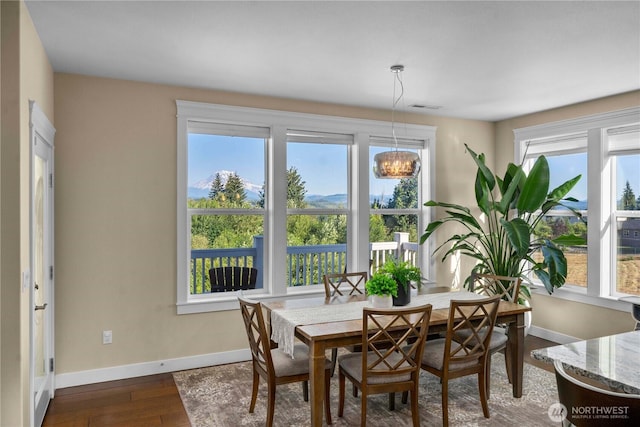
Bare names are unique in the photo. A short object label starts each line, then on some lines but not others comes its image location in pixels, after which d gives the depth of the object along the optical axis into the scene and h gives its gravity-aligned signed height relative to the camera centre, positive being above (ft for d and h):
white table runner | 9.40 -2.46
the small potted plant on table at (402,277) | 10.74 -1.66
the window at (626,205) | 14.17 +0.23
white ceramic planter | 10.32 -2.17
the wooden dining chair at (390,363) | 8.58 -3.12
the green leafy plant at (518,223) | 13.87 -0.41
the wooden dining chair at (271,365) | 9.00 -3.40
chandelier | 10.90 +1.17
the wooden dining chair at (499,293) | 11.14 -2.51
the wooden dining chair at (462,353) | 9.41 -3.30
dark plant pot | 10.85 -2.19
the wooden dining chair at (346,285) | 12.33 -2.53
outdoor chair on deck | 14.26 -2.31
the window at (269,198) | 13.76 +0.41
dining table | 8.57 -2.48
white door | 8.64 -1.32
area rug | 9.95 -4.86
